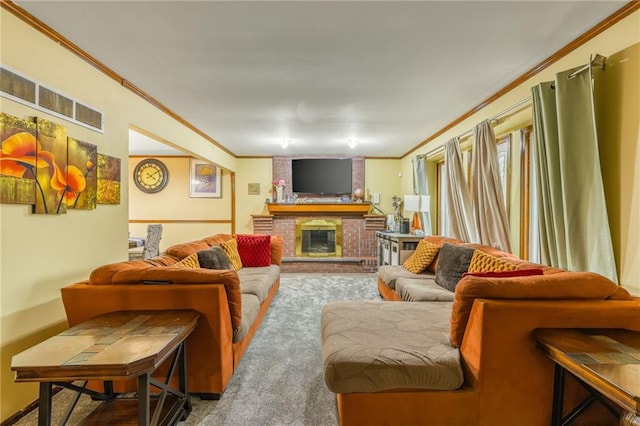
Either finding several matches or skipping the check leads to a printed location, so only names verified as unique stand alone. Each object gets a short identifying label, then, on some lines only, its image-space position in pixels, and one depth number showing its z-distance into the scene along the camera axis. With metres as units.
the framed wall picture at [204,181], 6.50
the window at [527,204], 2.75
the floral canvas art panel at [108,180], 2.35
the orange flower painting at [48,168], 1.65
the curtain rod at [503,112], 2.43
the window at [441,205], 4.61
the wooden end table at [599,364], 0.99
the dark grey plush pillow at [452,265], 2.82
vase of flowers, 6.19
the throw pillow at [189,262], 2.48
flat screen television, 6.16
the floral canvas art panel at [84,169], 2.06
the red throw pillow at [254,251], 3.94
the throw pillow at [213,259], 2.82
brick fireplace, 6.20
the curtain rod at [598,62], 1.81
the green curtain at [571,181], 1.81
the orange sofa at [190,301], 1.76
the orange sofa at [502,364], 1.47
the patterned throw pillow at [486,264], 2.35
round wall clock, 6.47
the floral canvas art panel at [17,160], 1.62
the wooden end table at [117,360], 1.14
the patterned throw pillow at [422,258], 3.49
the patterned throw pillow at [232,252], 3.58
